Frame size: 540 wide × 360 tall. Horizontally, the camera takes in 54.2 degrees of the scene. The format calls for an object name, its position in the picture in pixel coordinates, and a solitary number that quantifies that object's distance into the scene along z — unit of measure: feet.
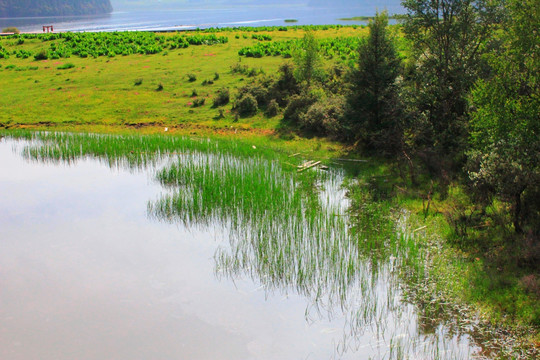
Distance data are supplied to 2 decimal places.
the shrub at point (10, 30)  278.73
